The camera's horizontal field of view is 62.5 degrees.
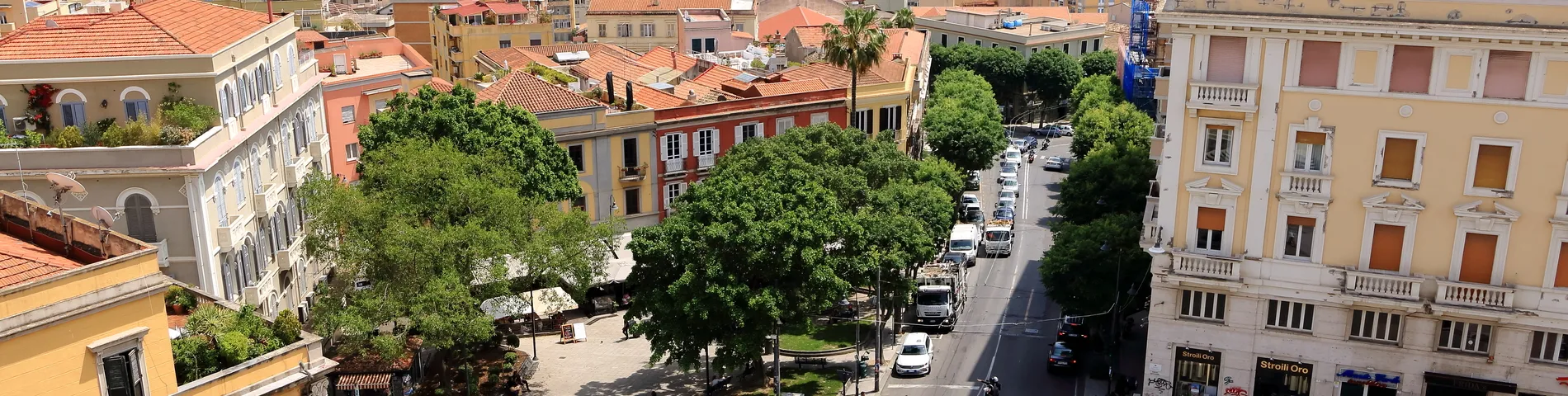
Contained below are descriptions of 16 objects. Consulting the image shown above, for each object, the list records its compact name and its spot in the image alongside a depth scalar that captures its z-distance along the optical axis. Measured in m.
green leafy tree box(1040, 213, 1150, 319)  51.84
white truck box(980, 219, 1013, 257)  71.75
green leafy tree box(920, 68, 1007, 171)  86.50
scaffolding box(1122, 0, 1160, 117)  71.50
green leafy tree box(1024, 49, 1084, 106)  120.50
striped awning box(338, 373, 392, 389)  46.12
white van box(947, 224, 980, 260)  69.94
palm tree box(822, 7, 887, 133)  73.06
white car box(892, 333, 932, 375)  53.00
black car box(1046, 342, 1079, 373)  51.84
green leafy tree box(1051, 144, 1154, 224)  62.22
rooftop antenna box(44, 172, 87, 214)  30.59
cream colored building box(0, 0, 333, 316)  42.06
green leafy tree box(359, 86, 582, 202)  55.62
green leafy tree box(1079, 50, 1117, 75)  123.19
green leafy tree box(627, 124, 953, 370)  45.12
